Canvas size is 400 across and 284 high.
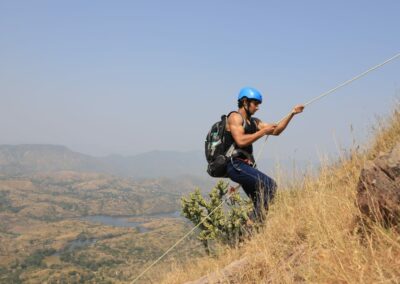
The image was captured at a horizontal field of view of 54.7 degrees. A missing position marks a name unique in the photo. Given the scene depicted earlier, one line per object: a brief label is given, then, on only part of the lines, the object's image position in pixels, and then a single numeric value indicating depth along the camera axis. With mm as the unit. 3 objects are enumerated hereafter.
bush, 7138
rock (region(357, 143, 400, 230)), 3135
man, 5664
